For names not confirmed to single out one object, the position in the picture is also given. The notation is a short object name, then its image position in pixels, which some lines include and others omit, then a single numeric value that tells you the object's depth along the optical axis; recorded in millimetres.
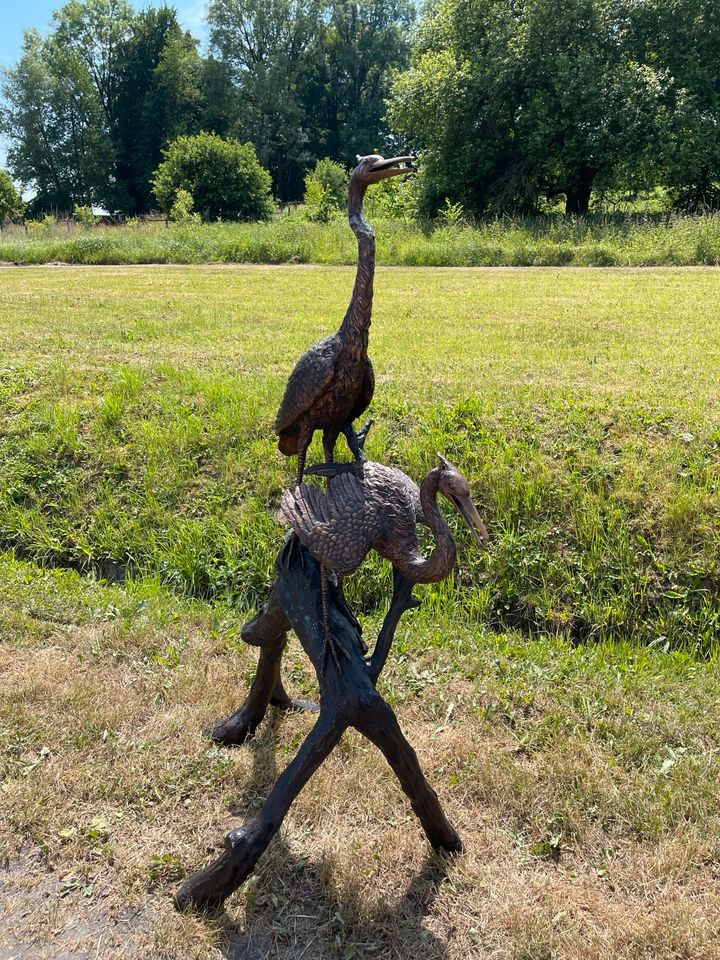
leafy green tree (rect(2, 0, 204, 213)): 39062
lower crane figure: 2256
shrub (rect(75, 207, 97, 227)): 21156
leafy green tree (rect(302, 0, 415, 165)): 44219
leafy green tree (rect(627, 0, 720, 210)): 18938
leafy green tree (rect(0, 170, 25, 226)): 29594
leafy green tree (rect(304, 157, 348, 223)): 20734
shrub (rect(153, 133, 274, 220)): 26000
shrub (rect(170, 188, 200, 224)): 19625
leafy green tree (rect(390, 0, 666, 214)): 19281
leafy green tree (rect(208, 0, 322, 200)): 40438
